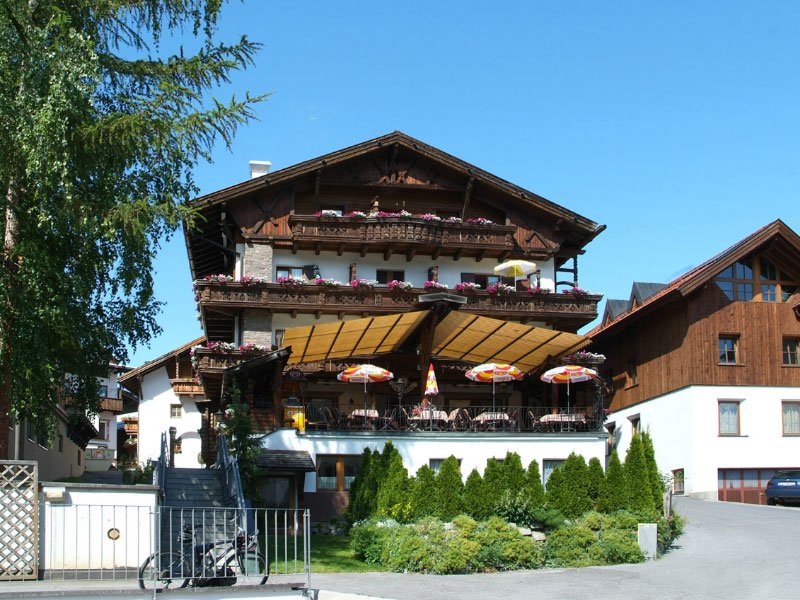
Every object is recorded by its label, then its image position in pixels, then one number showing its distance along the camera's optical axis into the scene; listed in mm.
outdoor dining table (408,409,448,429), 32125
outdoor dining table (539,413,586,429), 33000
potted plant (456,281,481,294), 36625
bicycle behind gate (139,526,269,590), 14844
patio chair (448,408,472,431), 32562
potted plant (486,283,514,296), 36719
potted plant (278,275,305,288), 35344
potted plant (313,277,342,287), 35594
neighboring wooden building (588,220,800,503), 39500
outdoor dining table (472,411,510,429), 32656
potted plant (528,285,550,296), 37062
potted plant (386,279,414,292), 35969
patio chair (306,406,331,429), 31672
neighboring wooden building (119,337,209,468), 50594
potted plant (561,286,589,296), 37344
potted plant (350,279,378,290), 35781
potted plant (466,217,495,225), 38000
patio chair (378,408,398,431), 32156
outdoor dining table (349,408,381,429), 31830
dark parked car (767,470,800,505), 35656
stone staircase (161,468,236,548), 21906
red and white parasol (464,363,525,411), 32750
